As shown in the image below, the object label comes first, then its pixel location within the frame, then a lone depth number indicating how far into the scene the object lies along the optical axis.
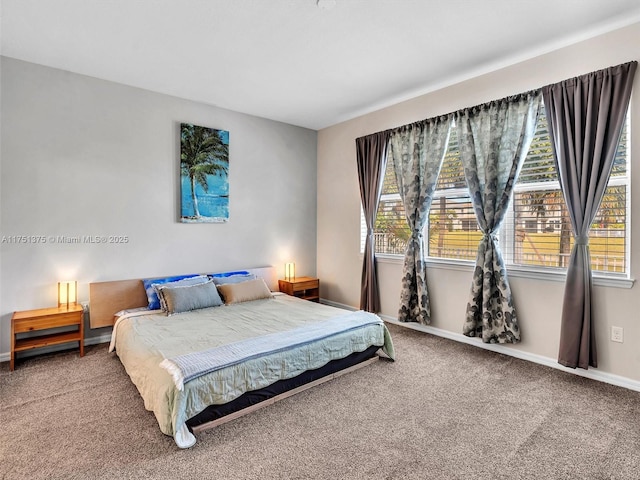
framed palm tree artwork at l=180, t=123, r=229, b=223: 4.18
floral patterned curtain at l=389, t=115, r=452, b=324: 3.88
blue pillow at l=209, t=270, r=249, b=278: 4.34
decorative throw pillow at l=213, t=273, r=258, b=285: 4.12
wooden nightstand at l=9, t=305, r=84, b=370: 3.01
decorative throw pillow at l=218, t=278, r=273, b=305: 3.92
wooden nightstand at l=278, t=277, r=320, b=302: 4.85
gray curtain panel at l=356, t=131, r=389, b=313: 4.47
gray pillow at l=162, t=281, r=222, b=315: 3.51
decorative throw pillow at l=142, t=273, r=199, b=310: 3.70
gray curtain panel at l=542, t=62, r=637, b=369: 2.66
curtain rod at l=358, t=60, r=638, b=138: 2.83
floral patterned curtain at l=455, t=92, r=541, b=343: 3.20
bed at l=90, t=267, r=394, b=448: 2.12
